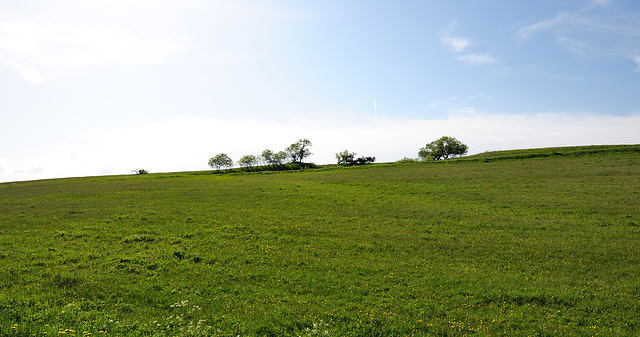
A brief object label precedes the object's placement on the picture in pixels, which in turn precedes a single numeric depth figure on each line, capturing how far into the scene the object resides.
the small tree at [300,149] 161.25
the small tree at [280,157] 168.23
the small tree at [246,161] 173.75
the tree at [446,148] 135.88
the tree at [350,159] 127.57
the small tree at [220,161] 168.00
